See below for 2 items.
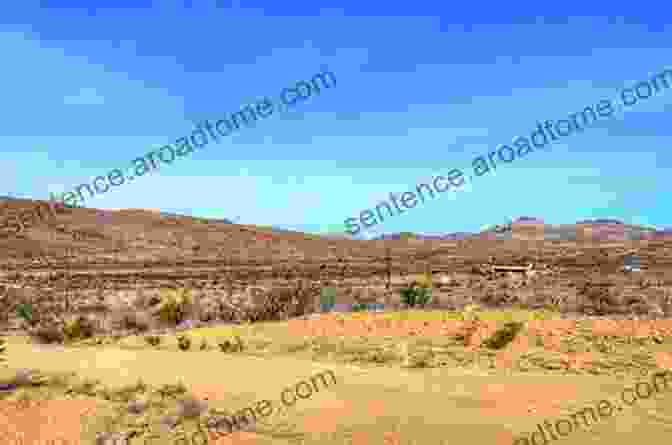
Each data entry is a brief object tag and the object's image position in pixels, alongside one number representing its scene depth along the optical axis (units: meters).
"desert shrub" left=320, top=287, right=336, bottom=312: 26.78
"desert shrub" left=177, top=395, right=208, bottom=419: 11.41
